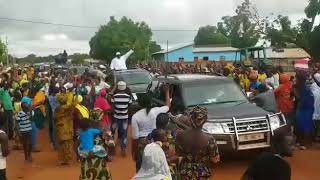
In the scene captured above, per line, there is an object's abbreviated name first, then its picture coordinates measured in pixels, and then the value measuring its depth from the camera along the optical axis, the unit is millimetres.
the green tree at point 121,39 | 53868
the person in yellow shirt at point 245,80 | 11801
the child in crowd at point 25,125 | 7854
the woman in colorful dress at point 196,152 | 3851
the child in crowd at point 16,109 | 9069
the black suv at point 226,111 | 6779
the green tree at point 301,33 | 28105
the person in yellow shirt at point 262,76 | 11394
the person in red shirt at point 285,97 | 8473
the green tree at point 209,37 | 72380
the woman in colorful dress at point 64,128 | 7769
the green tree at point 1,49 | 45000
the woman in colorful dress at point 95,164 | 4752
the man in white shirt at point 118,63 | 15460
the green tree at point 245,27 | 40689
